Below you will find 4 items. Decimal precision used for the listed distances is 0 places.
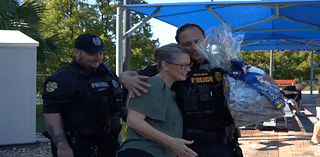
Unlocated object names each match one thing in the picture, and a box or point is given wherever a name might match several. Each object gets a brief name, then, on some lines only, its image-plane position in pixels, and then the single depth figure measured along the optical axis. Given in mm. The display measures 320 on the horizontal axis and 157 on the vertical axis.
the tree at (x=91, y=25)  22344
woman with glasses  2357
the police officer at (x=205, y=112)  2721
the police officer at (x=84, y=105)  3154
